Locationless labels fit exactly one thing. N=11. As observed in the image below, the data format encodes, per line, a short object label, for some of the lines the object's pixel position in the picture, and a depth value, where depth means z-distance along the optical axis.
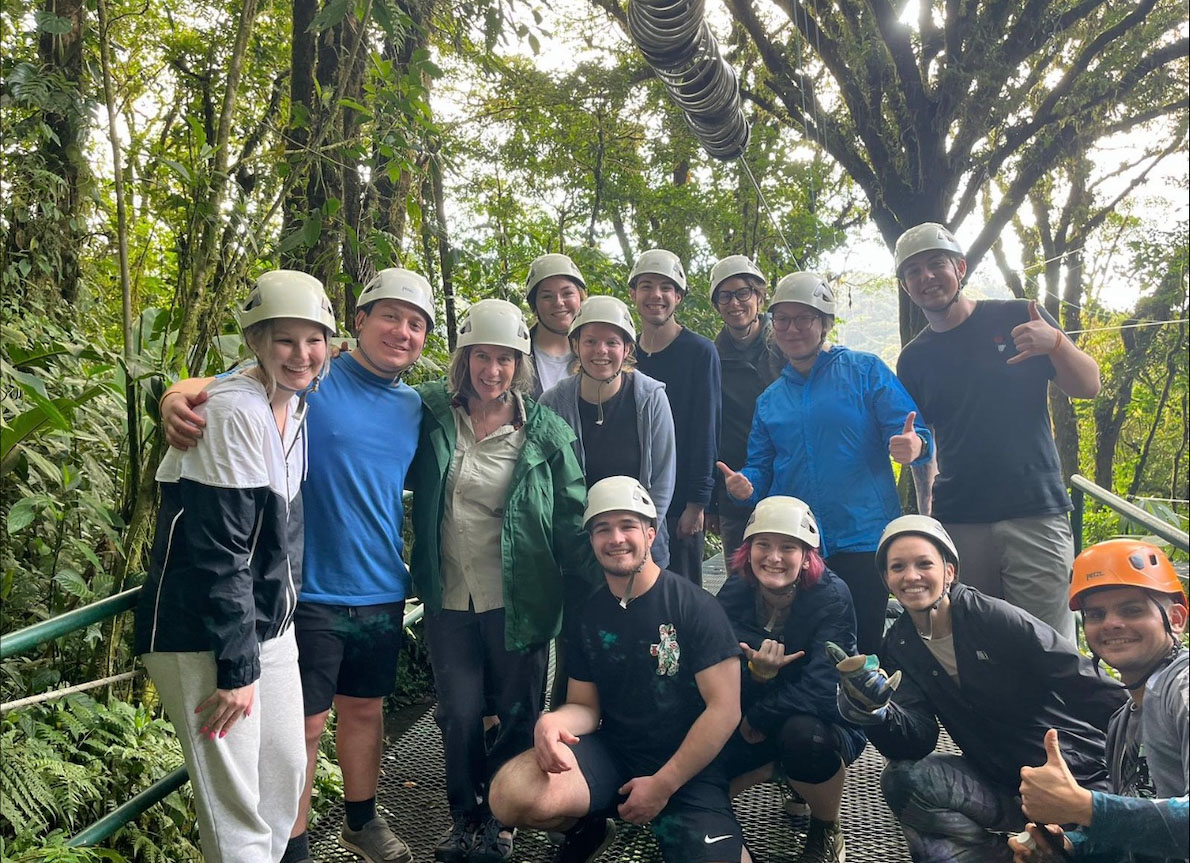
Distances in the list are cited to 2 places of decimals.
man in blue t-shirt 2.98
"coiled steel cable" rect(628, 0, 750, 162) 6.05
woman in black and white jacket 2.31
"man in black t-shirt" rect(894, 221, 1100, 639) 3.46
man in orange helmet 2.01
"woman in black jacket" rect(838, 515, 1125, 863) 2.73
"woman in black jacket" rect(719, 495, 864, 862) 3.11
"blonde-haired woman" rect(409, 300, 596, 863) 3.14
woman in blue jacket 3.54
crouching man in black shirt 2.89
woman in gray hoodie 3.56
